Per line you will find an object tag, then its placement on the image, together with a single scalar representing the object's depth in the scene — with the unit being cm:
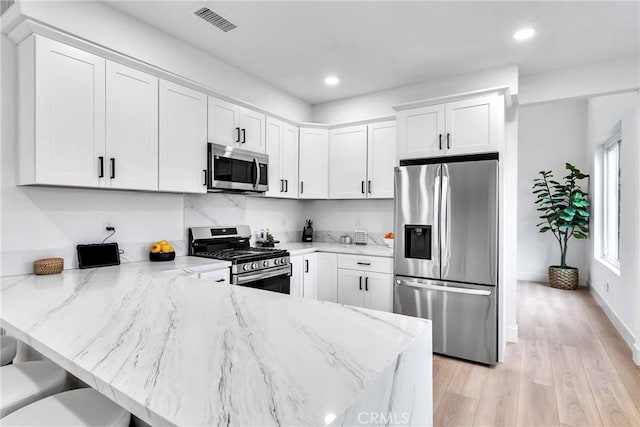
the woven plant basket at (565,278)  582
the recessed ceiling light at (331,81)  366
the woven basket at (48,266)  217
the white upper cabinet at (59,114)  206
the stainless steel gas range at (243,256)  295
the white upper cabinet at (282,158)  375
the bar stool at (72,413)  107
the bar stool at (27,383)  124
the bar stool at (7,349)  162
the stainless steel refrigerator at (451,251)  296
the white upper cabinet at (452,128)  308
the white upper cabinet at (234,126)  309
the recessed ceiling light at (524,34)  266
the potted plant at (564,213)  573
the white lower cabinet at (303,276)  357
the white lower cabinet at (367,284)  351
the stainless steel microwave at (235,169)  304
